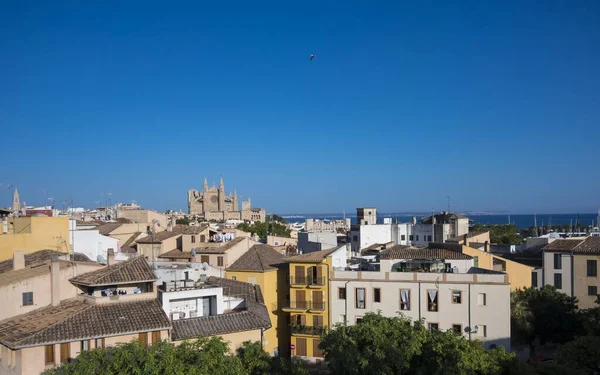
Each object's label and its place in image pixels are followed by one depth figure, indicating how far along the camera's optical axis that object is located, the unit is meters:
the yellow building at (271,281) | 44.41
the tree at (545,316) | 43.81
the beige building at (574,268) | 50.47
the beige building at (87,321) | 25.59
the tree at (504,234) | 91.88
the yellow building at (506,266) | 46.12
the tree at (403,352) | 24.05
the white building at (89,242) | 48.19
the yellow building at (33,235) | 40.44
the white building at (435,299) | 38.03
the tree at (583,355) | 28.16
